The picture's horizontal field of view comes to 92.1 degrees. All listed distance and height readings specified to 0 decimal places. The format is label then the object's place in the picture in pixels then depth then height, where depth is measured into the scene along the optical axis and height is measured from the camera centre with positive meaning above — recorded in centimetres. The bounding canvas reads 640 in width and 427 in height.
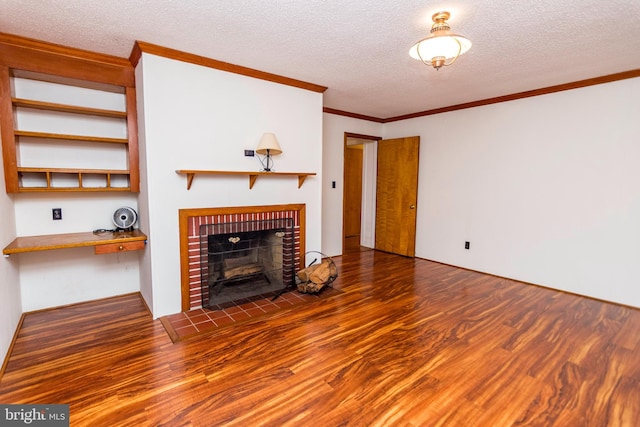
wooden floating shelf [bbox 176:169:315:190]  280 +13
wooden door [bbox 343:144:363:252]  675 -10
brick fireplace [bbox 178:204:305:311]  294 -50
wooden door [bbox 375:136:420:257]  516 -12
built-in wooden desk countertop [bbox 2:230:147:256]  246 -49
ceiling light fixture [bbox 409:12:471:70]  207 +98
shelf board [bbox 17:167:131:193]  266 +7
